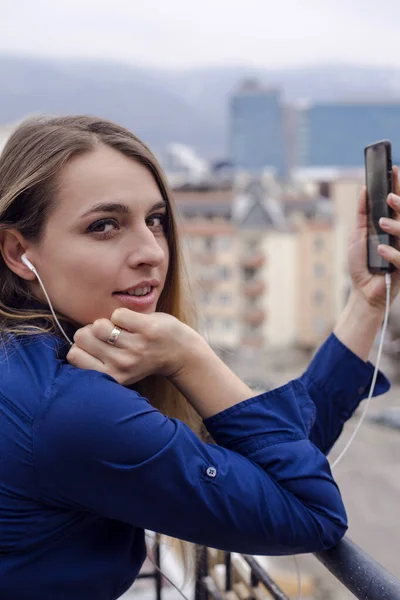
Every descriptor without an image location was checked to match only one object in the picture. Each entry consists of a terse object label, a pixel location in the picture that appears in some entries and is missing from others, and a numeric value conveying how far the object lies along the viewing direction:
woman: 0.70
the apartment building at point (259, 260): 28.59
